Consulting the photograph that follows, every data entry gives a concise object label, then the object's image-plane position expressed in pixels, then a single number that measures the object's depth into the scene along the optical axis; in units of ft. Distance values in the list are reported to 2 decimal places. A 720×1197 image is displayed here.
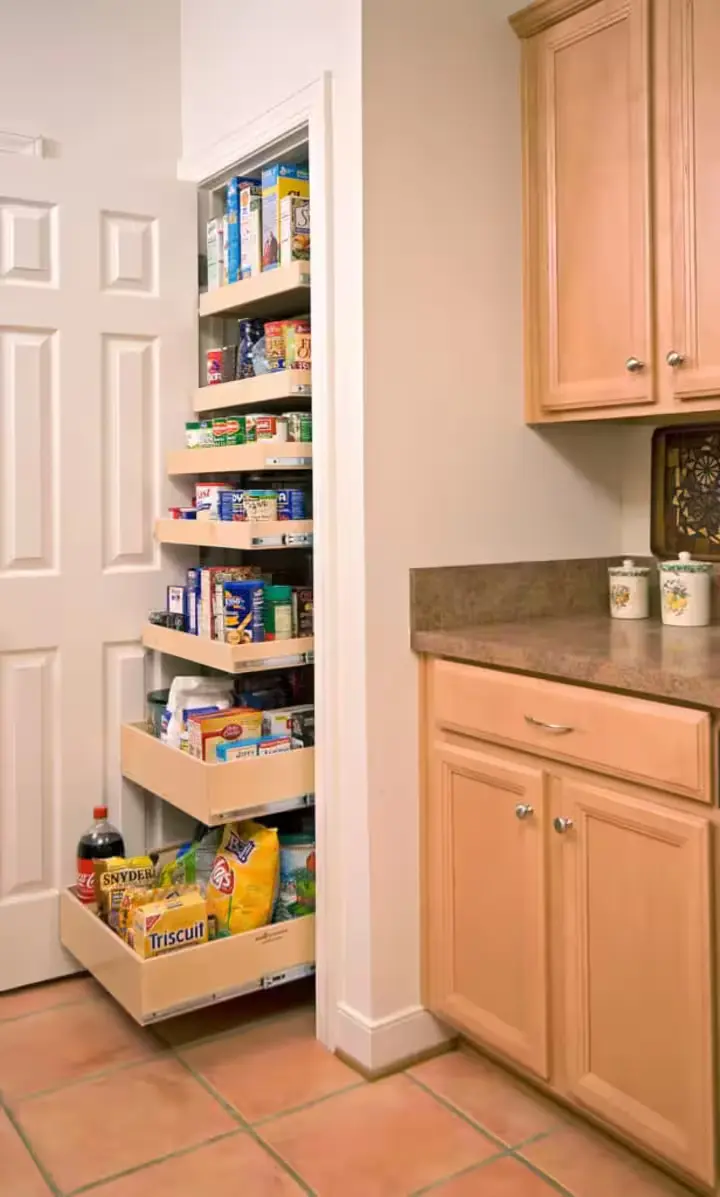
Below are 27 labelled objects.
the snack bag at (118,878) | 8.02
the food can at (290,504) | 7.66
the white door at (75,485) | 8.32
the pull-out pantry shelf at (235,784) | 7.47
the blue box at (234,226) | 8.30
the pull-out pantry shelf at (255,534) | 7.46
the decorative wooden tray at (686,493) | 7.88
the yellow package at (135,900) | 7.63
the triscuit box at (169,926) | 7.25
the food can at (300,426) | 7.66
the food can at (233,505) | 7.70
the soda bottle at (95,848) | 8.39
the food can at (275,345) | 7.85
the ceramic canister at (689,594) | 7.42
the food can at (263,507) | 7.64
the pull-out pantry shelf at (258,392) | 7.55
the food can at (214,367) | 8.65
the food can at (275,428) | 7.70
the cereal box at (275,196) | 7.73
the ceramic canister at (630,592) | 7.81
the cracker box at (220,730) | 7.61
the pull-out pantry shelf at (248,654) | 7.51
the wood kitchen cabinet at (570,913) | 5.64
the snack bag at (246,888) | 7.57
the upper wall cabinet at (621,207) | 6.66
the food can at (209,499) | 7.93
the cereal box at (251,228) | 8.07
